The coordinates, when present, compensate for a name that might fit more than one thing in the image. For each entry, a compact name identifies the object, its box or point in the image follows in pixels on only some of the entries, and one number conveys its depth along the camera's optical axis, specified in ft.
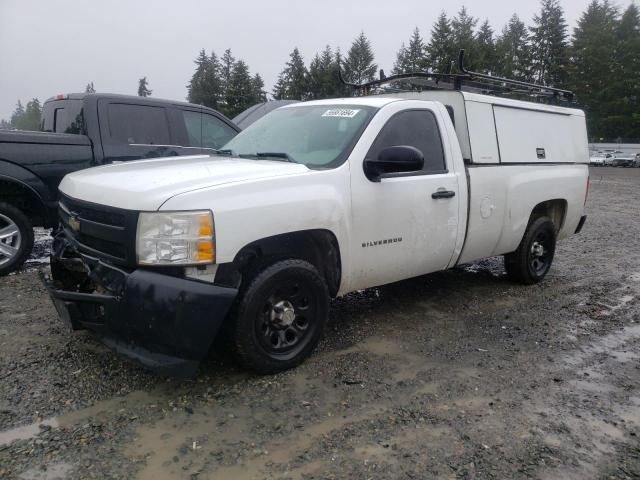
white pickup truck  9.32
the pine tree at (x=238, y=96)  181.78
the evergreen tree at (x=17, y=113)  434.30
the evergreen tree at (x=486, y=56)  195.11
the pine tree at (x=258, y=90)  203.21
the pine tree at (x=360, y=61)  252.21
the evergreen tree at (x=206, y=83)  239.91
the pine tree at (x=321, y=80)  186.80
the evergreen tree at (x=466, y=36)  185.86
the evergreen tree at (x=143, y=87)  337.29
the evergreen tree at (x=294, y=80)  201.26
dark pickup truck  17.02
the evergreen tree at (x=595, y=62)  194.90
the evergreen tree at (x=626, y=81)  188.44
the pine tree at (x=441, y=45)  188.48
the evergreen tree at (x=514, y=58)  220.84
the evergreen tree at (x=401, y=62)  262.06
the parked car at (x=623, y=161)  132.77
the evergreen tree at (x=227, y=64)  275.20
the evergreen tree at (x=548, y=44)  216.74
